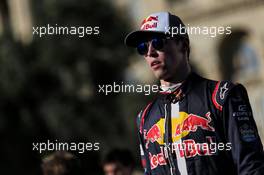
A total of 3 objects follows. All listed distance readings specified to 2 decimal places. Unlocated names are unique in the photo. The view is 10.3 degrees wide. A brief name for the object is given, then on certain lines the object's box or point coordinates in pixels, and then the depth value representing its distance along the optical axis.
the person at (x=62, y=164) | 11.14
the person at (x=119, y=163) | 16.30
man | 7.62
